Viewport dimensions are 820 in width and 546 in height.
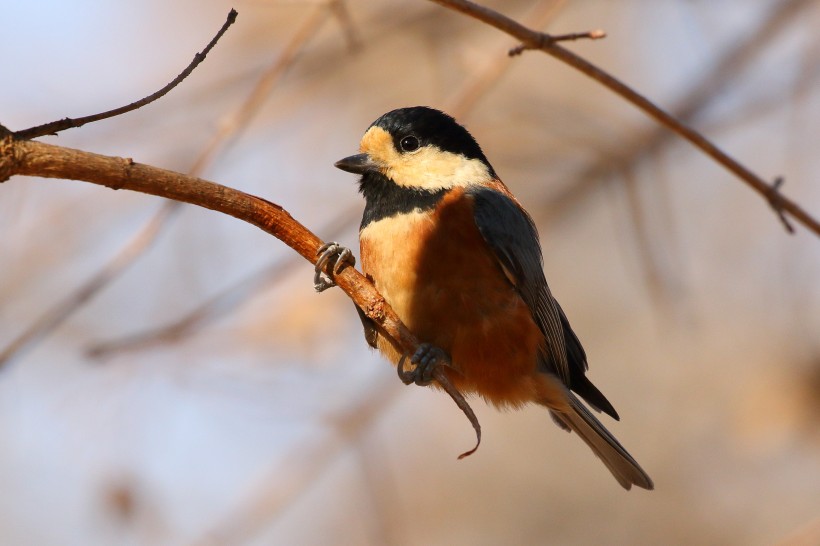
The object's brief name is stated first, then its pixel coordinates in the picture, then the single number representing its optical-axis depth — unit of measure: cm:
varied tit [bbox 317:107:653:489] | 709
